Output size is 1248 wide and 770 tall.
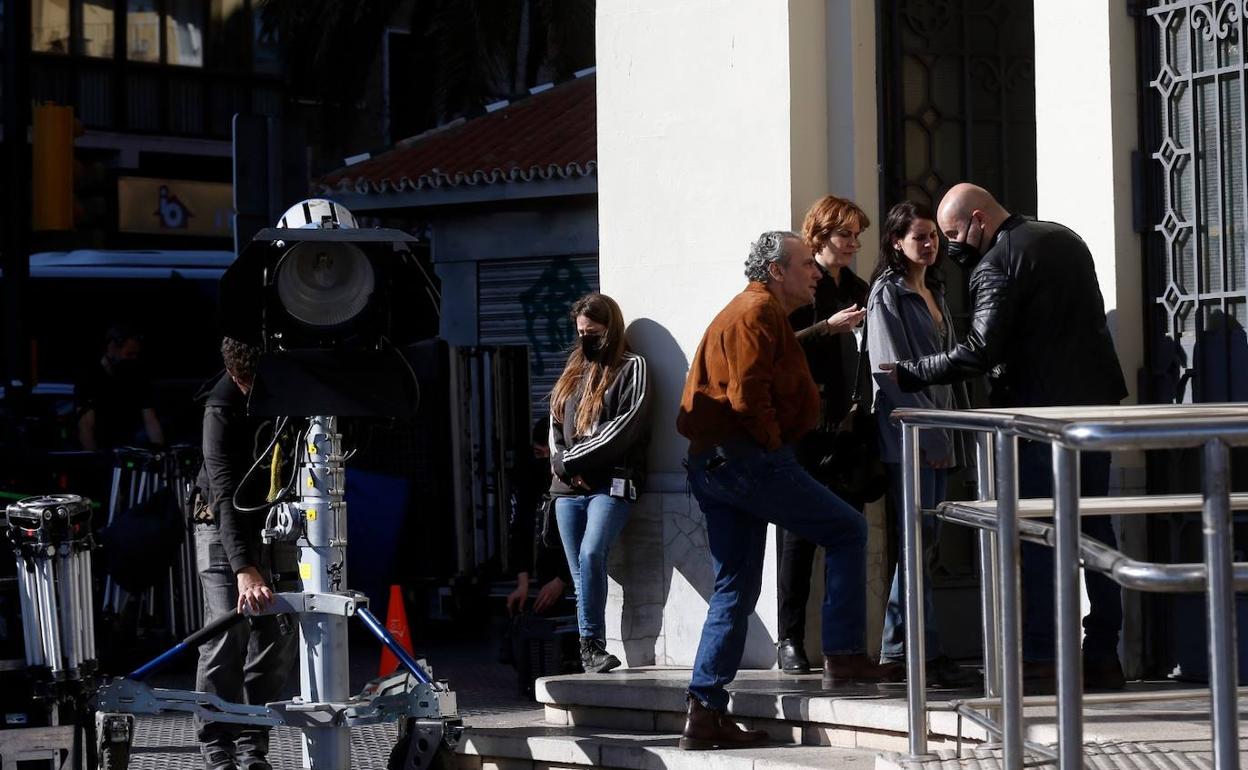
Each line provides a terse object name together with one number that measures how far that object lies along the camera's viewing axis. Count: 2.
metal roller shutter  19.05
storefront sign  32.34
